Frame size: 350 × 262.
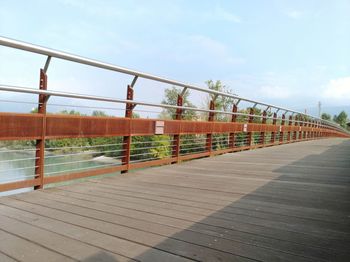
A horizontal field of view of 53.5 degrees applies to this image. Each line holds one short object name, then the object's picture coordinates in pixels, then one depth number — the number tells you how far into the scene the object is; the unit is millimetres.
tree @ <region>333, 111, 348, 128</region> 88088
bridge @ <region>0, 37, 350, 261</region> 1643
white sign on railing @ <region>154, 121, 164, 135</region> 4133
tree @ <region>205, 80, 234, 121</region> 30391
